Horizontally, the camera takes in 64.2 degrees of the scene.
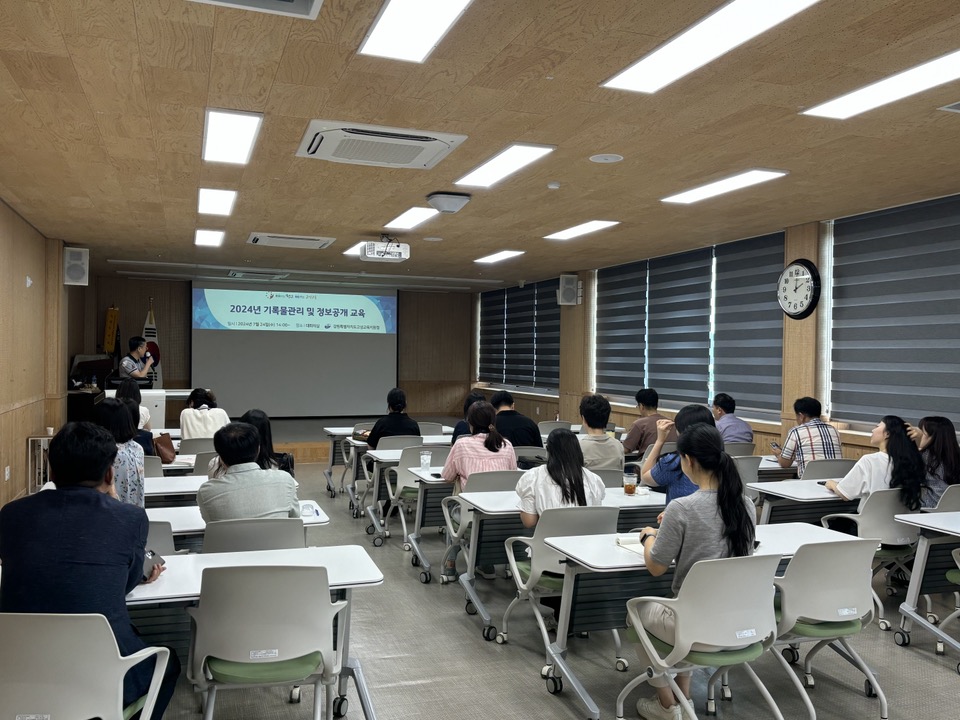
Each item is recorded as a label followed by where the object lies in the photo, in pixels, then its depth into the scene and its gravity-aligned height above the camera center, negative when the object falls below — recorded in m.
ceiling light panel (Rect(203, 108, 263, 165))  4.22 +1.24
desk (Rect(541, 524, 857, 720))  3.30 -1.12
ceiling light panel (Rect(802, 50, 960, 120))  3.48 +1.29
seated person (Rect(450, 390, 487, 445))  6.39 -0.69
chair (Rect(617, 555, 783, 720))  2.74 -0.98
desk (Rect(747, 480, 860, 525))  5.02 -1.04
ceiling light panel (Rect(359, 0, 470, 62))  2.92 +1.28
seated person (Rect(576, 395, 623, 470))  5.36 -0.72
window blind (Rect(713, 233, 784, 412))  8.06 +0.30
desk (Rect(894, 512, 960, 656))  3.98 -1.18
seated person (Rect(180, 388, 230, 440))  6.85 -0.68
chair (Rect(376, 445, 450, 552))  6.03 -1.06
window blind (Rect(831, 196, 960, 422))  6.22 +0.35
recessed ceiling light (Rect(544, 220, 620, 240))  7.54 +1.23
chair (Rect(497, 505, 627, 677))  3.68 -0.96
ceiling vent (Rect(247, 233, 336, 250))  8.46 +1.16
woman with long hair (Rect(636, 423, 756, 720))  2.93 -0.66
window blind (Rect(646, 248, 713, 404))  9.20 +0.30
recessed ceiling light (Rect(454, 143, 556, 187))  4.81 +1.24
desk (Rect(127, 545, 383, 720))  2.56 -0.84
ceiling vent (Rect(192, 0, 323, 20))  2.86 +1.27
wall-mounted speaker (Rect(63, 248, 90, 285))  9.18 +0.90
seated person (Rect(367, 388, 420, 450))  6.94 -0.72
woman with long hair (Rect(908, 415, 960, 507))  4.57 -0.63
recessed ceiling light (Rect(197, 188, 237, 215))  6.25 +1.21
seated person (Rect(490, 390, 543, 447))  6.41 -0.67
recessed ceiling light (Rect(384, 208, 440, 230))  7.02 +1.22
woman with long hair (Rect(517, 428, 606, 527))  3.97 -0.70
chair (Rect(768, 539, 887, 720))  3.00 -0.97
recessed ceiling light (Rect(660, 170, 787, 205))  5.45 +1.25
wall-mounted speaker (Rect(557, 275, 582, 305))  11.67 +0.88
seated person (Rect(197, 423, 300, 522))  3.33 -0.64
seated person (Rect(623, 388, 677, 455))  6.70 -0.76
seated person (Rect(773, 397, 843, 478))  5.91 -0.68
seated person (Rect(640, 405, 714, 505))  3.99 -0.65
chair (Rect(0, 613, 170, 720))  2.06 -0.91
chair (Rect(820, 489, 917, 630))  4.37 -1.01
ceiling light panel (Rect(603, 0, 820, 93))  2.92 +1.29
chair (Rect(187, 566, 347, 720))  2.47 -0.94
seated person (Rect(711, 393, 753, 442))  6.82 -0.66
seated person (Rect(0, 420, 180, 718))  2.20 -0.60
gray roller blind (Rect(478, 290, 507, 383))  15.18 +0.24
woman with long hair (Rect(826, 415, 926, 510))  4.45 -0.70
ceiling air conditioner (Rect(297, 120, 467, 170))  4.39 +1.21
